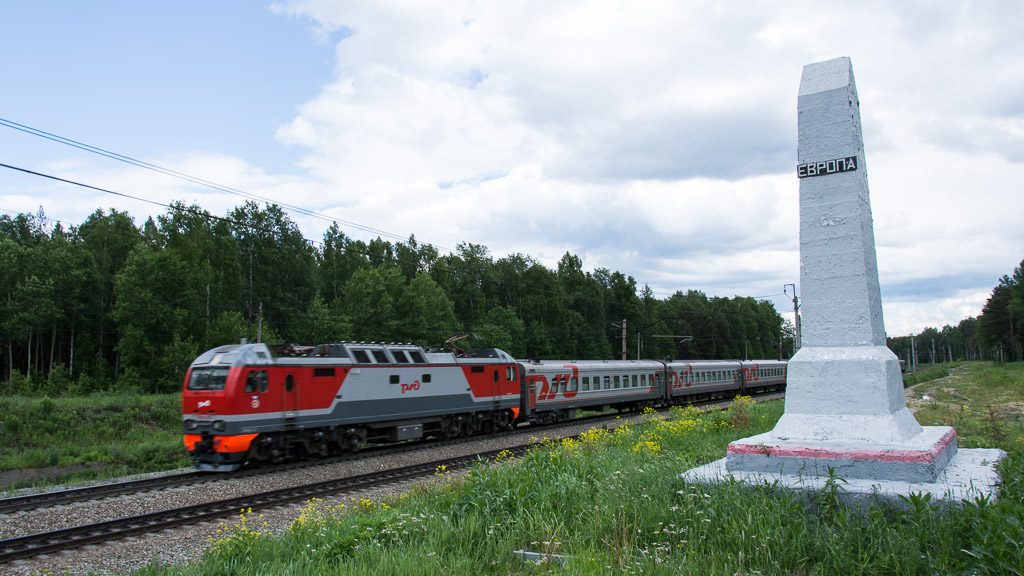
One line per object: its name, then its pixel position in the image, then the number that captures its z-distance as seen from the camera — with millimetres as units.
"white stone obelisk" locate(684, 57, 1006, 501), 6285
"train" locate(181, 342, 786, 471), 15172
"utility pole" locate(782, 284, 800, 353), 43206
